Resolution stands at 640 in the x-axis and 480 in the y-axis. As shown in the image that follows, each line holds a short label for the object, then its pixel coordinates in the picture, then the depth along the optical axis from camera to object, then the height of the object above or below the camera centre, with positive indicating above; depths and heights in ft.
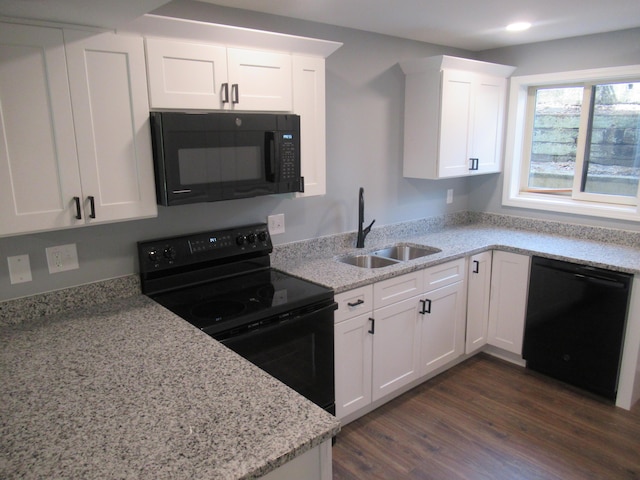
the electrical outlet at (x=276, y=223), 8.74 -1.22
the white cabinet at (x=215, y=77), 6.16 +1.18
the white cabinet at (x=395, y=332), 8.00 -3.33
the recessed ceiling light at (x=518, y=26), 9.19 +2.65
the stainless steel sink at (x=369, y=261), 9.73 -2.18
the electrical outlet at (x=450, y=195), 12.54 -1.01
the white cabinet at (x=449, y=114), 10.12 +1.01
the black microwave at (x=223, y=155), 6.24 +0.07
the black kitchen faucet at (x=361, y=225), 9.80 -1.42
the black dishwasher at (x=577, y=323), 8.87 -3.38
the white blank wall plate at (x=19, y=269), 6.15 -1.44
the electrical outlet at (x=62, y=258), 6.46 -1.37
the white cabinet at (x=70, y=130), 5.18 +0.38
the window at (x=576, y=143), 10.50 +0.34
